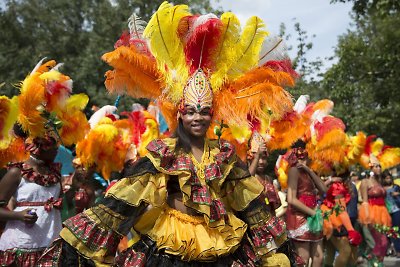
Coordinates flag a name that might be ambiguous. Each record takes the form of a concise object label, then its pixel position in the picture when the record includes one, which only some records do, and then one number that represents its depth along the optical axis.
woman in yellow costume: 3.52
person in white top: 4.97
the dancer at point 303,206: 7.24
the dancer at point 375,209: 9.70
